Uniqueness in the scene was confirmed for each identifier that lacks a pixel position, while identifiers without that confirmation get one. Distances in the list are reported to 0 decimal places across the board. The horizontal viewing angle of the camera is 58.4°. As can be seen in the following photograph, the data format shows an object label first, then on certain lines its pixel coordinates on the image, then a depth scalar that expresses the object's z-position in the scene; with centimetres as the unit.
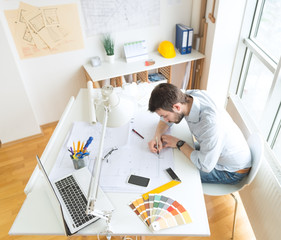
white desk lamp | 110
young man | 147
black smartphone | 142
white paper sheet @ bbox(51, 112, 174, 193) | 144
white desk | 122
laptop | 121
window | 203
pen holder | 148
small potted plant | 288
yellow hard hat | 308
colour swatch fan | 124
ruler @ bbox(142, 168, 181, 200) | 136
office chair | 159
